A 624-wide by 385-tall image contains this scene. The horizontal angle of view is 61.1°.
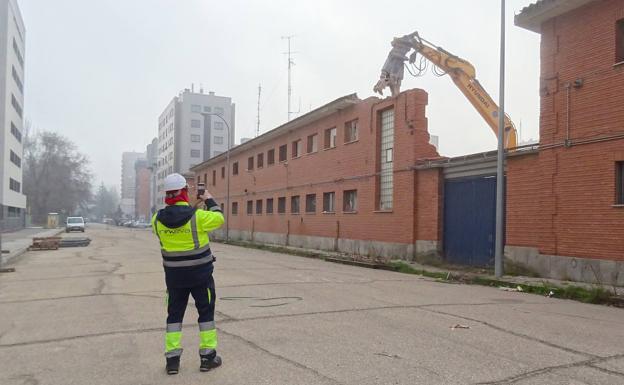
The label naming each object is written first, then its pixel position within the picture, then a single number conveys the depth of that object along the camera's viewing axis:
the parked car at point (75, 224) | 56.06
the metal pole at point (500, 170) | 13.85
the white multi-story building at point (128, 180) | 167.38
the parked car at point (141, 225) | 87.19
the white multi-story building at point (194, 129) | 102.44
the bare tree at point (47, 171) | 81.50
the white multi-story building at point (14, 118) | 47.50
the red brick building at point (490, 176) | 12.51
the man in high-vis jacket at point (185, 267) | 5.00
